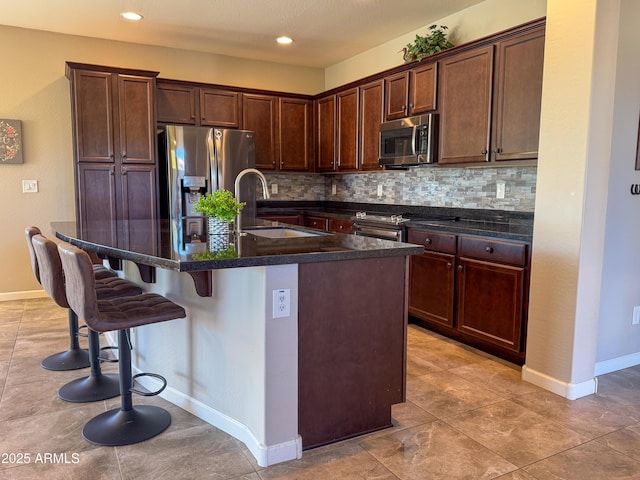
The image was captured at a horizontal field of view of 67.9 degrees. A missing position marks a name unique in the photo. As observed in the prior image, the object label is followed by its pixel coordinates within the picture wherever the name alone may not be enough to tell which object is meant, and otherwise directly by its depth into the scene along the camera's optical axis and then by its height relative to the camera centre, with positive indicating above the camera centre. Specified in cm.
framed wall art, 453 +46
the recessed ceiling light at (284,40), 482 +155
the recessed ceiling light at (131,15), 411 +153
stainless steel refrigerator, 461 +28
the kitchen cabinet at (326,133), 535 +68
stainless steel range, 388 -29
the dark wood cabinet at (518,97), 308 +65
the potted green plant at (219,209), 241 -9
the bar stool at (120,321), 188 -55
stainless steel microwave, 389 +45
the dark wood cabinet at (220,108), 510 +90
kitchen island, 192 -62
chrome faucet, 249 +0
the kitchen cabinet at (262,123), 534 +78
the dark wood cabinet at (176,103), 489 +91
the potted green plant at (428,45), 397 +125
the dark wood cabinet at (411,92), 394 +88
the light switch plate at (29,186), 467 +3
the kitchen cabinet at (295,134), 555 +68
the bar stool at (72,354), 287 -108
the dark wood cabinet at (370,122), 461 +70
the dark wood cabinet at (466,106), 344 +66
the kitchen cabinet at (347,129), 498 +68
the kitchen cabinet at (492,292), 297 -65
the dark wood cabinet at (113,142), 436 +45
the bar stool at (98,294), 221 -54
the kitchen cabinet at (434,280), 348 -66
